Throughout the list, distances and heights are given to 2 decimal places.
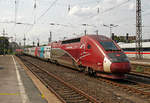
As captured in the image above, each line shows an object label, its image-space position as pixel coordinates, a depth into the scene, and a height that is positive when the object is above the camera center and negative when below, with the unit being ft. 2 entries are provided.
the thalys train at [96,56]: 35.29 -1.55
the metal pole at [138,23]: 101.76 +16.43
